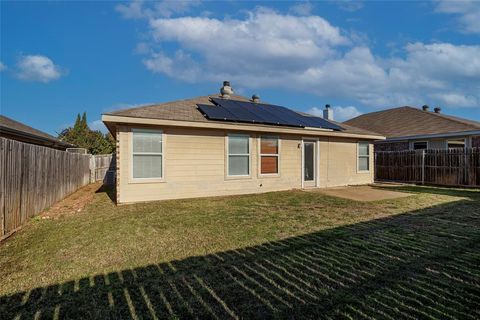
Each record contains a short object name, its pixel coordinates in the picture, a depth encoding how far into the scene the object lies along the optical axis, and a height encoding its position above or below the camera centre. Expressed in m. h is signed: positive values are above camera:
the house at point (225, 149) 8.91 +0.60
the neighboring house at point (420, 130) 15.52 +2.19
